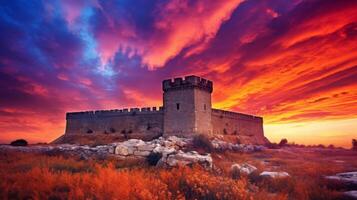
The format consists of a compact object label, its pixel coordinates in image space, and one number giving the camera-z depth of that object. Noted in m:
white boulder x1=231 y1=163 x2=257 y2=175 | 10.69
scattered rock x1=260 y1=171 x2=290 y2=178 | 9.84
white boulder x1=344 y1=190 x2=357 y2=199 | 7.23
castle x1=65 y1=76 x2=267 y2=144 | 23.70
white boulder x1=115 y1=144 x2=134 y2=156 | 15.76
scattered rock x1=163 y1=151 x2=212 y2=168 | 11.48
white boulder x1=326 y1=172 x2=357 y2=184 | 8.90
